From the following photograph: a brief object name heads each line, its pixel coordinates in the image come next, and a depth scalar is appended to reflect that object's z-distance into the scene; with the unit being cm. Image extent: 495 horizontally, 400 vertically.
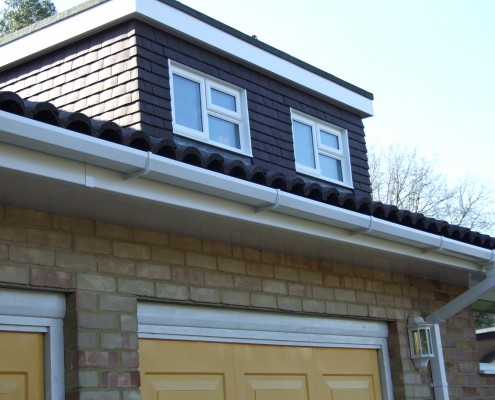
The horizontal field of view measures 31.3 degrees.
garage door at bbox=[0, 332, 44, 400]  505
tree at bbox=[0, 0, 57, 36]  3091
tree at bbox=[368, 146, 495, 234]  2998
